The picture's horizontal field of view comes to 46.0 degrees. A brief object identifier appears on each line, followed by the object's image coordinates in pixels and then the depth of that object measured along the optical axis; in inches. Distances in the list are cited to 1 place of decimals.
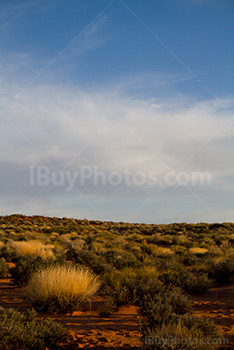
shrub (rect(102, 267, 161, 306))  256.1
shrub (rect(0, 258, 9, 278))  386.0
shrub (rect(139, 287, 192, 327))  197.4
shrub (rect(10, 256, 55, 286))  323.3
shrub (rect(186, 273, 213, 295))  323.9
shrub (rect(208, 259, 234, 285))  378.3
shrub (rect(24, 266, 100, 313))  232.8
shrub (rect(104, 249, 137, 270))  438.0
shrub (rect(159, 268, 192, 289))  318.3
